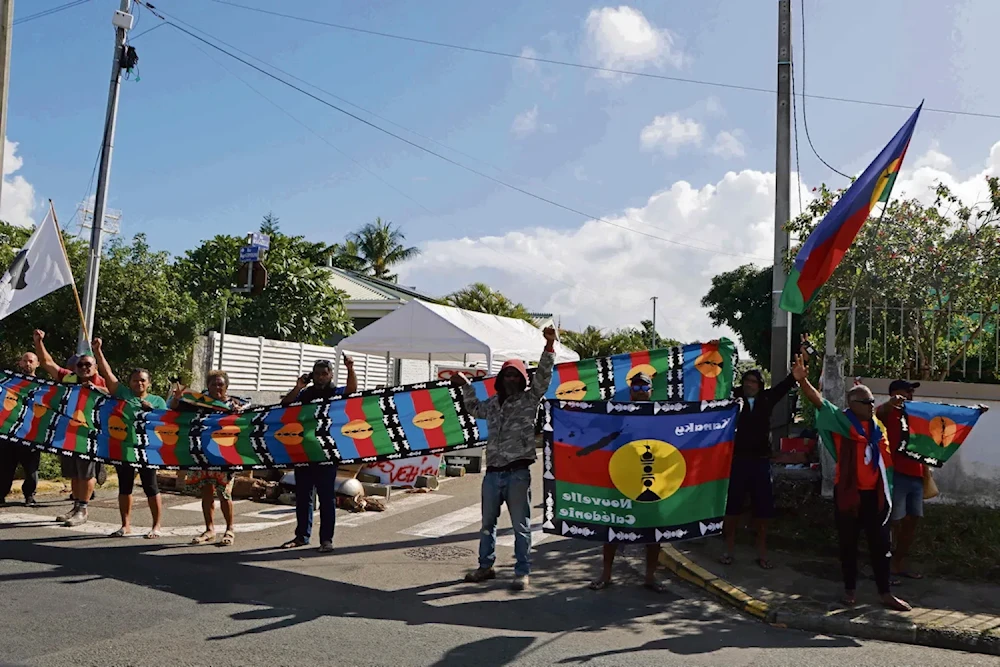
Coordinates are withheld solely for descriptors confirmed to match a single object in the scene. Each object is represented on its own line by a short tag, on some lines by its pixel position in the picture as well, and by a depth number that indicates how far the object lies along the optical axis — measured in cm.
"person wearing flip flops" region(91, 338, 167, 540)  878
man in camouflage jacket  716
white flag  966
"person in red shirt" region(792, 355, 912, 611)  676
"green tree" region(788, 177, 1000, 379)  989
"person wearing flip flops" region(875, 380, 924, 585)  757
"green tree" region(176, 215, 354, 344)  2744
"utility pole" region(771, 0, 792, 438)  1069
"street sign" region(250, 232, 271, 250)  1725
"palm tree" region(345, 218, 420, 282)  5322
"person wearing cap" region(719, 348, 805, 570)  801
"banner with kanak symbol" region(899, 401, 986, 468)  798
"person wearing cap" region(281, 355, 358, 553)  839
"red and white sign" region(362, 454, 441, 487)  1148
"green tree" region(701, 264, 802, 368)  3444
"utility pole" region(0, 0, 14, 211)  1083
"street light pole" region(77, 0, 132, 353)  1290
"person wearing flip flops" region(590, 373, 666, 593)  734
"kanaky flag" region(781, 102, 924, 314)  868
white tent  1603
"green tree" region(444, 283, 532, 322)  3928
